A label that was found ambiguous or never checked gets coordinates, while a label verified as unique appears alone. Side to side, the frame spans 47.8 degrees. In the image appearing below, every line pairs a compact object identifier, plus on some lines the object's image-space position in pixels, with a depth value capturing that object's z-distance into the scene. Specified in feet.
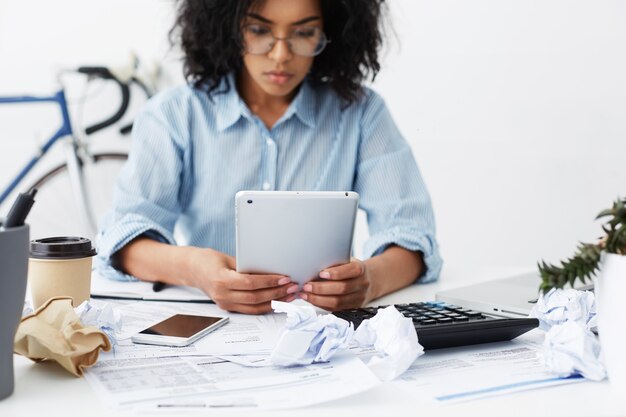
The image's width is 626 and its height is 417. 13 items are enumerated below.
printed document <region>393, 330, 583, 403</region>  1.97
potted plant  1.80
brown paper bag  2.08
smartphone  2.43
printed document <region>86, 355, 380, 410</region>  1.86
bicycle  8.62
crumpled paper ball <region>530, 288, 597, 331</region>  2.46
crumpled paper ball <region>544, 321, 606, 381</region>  2.05
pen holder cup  1.79
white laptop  2.89
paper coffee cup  2.76
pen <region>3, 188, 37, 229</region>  1.86
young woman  4.31
